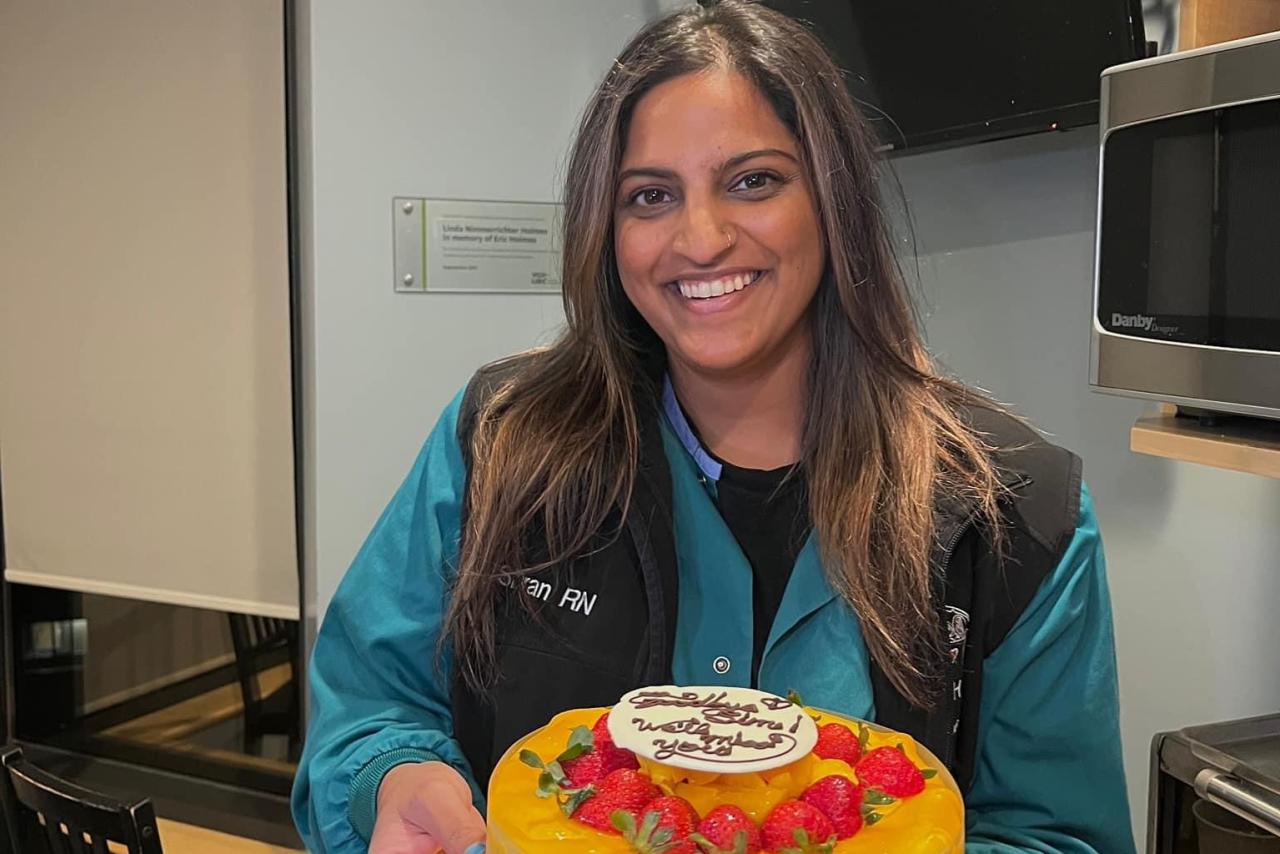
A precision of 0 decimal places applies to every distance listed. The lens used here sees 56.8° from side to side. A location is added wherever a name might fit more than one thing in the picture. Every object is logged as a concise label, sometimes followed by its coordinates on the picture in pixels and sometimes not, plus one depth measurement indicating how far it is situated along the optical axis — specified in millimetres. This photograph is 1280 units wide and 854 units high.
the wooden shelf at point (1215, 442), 1162
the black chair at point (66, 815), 1446
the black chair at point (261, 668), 2551
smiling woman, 1090
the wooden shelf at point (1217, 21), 1310
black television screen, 1589
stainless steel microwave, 1153
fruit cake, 710
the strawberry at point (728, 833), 678
